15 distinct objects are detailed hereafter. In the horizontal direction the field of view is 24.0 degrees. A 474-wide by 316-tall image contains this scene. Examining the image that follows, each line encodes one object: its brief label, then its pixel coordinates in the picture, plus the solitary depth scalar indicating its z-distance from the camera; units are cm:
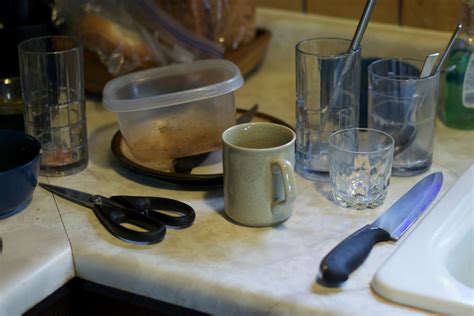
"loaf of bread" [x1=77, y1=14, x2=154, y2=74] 151
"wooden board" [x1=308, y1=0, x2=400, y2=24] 158
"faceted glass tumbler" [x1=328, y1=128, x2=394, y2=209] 125
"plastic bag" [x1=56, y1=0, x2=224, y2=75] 151
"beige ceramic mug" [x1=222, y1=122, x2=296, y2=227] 119
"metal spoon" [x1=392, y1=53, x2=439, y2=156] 132
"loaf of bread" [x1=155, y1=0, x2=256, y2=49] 153
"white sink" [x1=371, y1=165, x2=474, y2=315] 108
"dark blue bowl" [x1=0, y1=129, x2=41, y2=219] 122
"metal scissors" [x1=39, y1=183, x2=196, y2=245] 119
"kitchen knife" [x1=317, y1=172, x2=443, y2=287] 112
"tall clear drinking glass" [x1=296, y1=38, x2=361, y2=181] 130
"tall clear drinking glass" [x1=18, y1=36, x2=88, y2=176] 134
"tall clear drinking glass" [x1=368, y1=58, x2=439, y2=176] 132
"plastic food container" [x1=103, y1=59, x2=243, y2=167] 133
